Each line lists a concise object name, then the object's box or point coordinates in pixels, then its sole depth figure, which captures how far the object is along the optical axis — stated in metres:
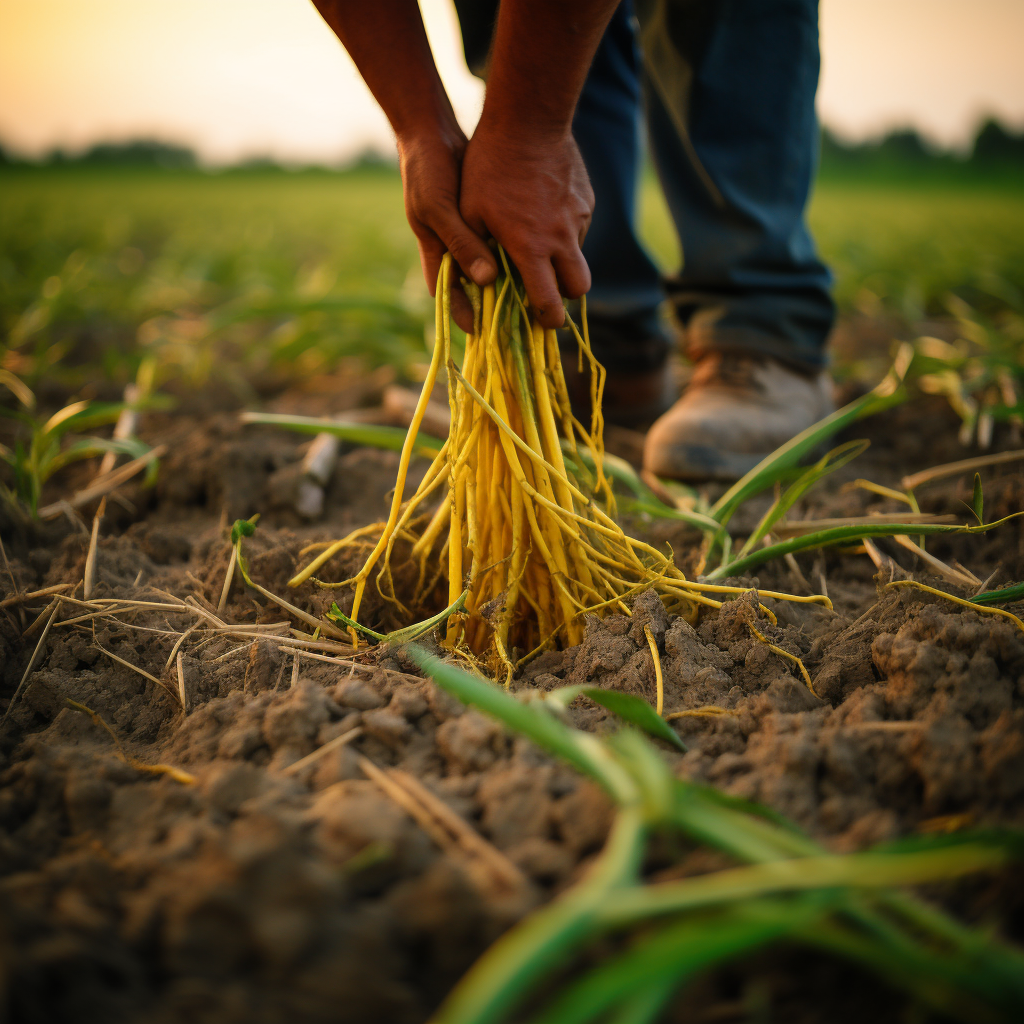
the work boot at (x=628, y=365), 1.81
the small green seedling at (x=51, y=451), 1.33
